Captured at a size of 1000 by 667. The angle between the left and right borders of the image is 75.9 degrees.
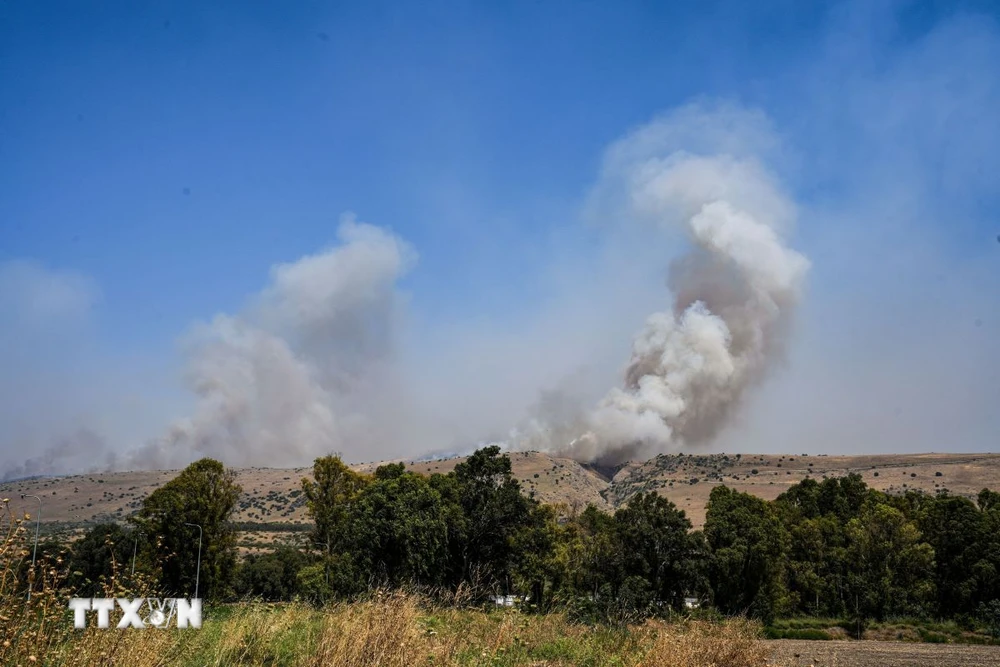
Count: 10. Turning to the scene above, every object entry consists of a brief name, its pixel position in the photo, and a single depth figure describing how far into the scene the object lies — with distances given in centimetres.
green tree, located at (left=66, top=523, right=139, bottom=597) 4521
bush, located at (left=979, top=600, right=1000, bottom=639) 3660
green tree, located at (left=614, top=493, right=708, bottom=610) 3666
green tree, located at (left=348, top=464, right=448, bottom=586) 3350
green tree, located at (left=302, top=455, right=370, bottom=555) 4347
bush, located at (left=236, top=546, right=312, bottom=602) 5431
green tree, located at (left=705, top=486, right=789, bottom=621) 4044
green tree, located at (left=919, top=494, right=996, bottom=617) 4359
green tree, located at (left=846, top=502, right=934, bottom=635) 4412
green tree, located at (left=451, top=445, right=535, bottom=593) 3491
